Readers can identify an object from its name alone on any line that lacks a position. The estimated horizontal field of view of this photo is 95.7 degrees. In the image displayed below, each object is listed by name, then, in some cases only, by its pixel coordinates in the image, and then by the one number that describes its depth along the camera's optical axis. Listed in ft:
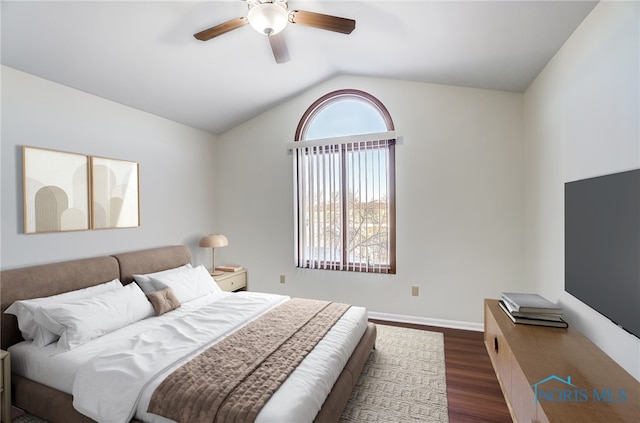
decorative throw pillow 8.53
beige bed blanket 4.51
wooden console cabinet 3.88
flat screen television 4.35
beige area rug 6.35
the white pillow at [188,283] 9.42
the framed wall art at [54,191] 7.66
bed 4.95
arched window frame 11.76
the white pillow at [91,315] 6.61
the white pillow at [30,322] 6.70
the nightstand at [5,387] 6.05
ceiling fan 5.87
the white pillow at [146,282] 9.34
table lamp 12.70
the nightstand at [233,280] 12.56
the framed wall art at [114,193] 9.28
